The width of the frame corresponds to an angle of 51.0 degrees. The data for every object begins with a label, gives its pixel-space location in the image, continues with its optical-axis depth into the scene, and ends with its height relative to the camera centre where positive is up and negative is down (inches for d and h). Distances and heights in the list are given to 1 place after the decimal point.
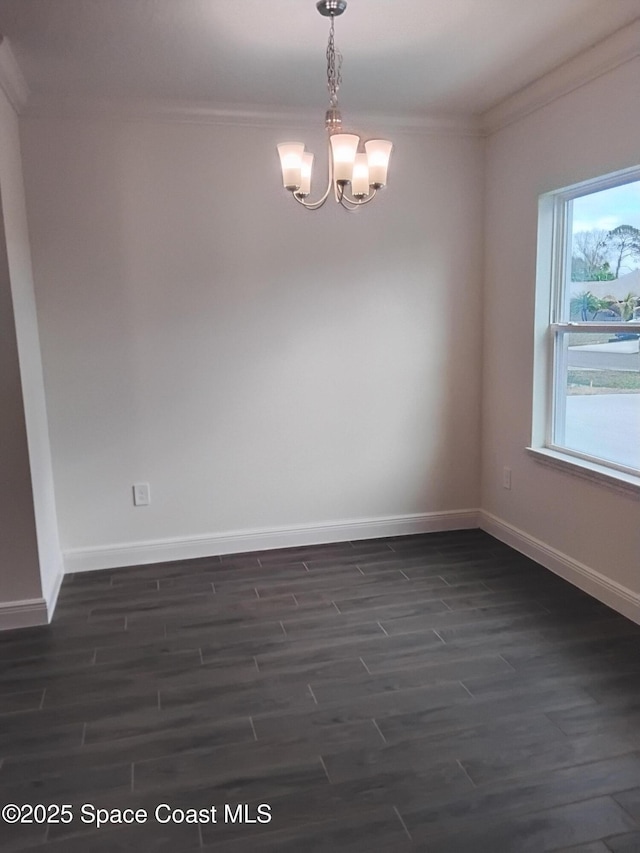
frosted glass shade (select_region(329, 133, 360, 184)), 91.9 +20.8
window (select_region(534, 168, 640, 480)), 119.3 -4.2
